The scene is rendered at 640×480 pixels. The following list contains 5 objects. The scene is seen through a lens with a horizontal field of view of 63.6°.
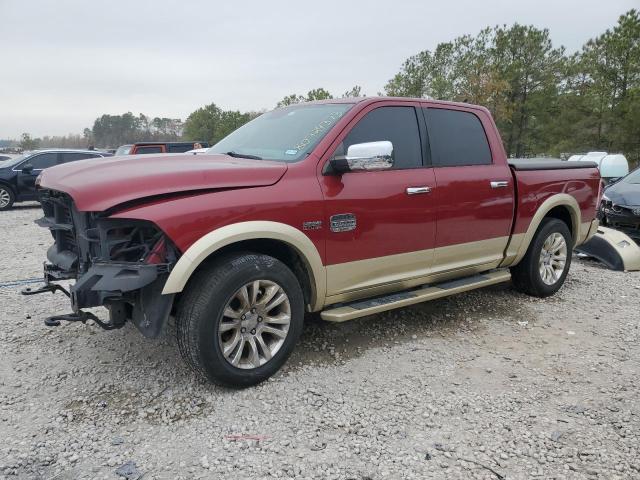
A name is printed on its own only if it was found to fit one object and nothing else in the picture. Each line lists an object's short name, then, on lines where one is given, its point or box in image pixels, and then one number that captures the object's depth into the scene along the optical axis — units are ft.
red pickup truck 9.93
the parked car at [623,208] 26.17
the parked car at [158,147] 50.32
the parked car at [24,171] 44.91
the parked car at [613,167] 37.96
